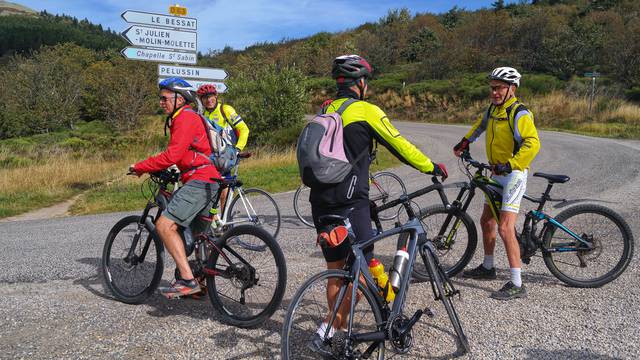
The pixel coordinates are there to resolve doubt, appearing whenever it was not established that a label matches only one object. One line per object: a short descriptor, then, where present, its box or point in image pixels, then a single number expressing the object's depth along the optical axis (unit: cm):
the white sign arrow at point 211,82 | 1157
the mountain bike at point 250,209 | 642
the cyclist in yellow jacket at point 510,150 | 433
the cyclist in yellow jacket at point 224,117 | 743
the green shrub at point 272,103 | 1969
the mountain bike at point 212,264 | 377
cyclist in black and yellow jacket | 307
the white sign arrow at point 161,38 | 1095
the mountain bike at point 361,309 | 280
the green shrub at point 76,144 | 2380
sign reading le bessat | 1085
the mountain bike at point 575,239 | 459
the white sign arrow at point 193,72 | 1150
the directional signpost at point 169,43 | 1097
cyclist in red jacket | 395
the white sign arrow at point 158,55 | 1098
